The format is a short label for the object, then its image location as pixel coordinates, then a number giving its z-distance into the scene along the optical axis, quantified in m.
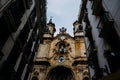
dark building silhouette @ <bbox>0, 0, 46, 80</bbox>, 5.53
